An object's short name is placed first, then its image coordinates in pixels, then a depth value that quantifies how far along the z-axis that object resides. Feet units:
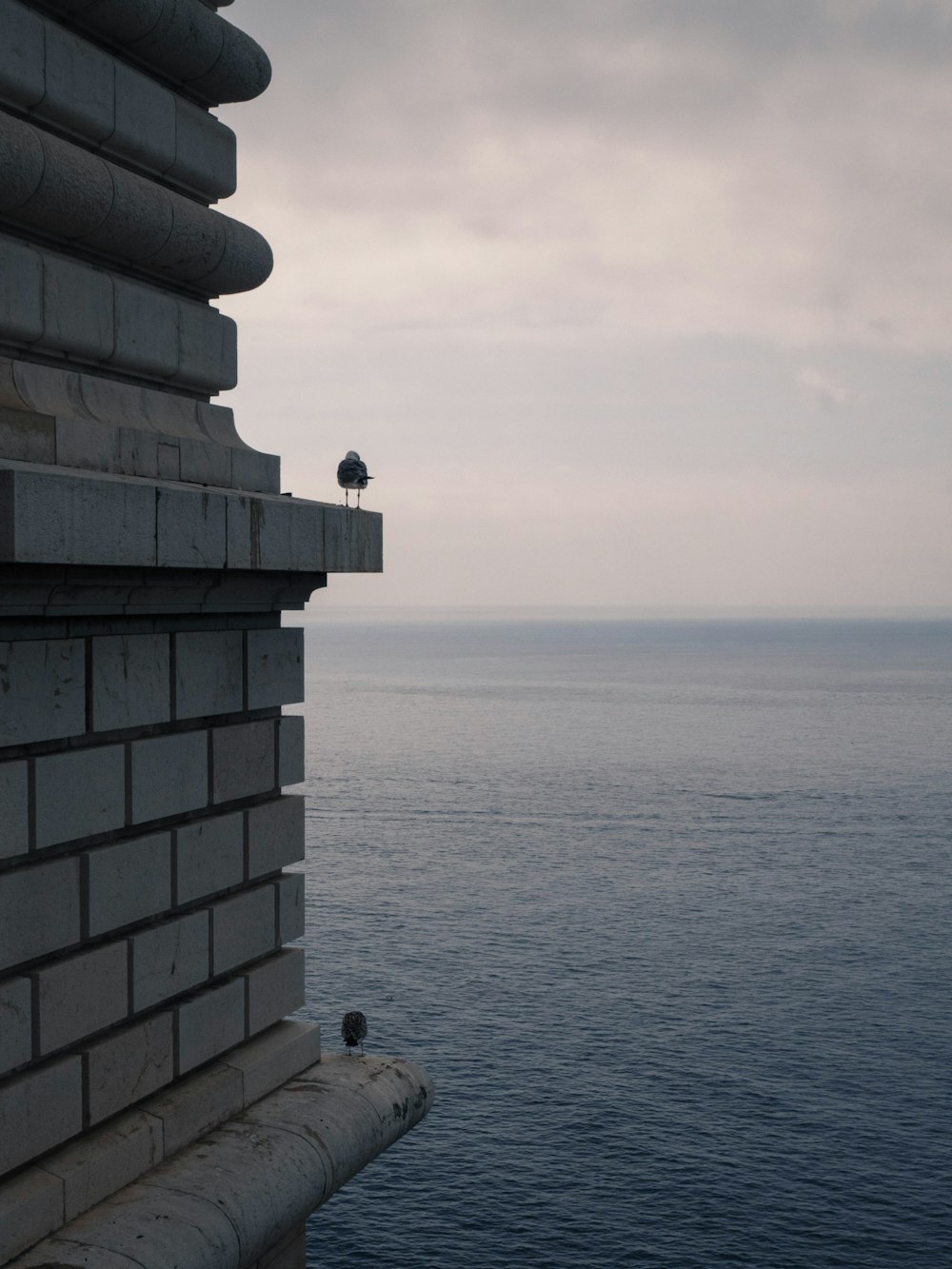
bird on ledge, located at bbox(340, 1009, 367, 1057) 43.21
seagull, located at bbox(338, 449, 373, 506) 42.78
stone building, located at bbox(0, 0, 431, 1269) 31.37
